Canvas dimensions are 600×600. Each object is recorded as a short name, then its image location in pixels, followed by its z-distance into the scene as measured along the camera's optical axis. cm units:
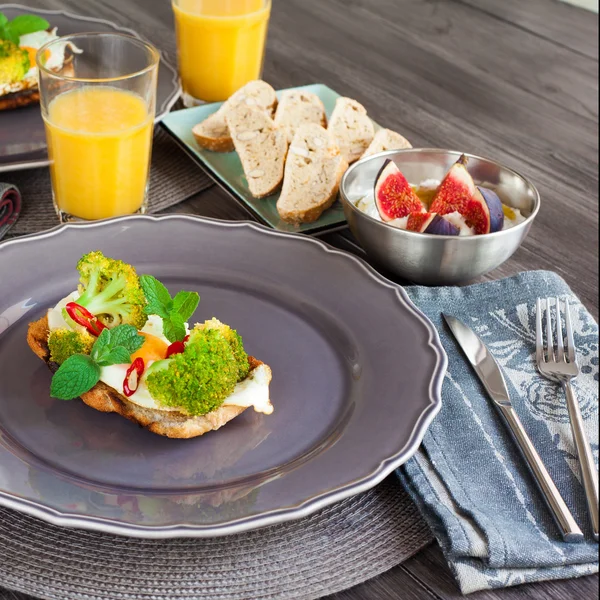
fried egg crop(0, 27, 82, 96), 93
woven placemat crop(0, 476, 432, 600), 71
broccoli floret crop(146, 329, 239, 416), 75
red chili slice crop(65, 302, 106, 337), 78
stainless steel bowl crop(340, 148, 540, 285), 87
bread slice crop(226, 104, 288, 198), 97
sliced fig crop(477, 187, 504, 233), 89
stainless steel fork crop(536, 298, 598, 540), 74
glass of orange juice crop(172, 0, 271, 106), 108
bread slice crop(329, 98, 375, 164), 102
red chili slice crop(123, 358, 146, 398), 76
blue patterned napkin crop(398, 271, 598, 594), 72
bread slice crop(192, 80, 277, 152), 101
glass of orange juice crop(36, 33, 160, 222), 91
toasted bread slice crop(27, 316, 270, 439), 76
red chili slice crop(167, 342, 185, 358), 78
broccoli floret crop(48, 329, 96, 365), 77
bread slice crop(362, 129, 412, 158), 100
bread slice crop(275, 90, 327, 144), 104
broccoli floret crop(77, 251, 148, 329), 79
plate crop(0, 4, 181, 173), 96
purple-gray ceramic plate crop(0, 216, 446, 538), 72
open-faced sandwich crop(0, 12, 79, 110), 101
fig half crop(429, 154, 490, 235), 90
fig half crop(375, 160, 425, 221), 90
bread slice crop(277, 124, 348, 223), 94
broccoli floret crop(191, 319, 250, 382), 78
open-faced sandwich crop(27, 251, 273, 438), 75
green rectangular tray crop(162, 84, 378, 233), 95
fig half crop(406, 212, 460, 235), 88
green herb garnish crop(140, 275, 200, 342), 78
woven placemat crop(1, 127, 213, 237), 95
